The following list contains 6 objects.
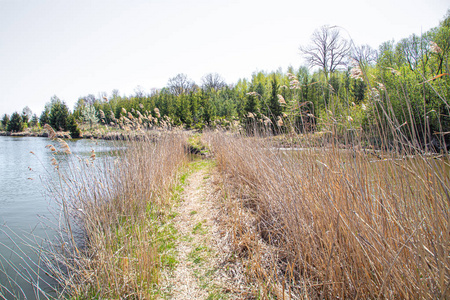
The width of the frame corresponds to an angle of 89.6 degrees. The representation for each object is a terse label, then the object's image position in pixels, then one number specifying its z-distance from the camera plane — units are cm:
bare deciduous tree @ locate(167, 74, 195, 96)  5610
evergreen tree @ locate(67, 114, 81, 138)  2293
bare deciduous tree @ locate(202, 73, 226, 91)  5431
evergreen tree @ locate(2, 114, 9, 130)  4101
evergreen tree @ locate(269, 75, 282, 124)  2093
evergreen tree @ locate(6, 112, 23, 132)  3790
